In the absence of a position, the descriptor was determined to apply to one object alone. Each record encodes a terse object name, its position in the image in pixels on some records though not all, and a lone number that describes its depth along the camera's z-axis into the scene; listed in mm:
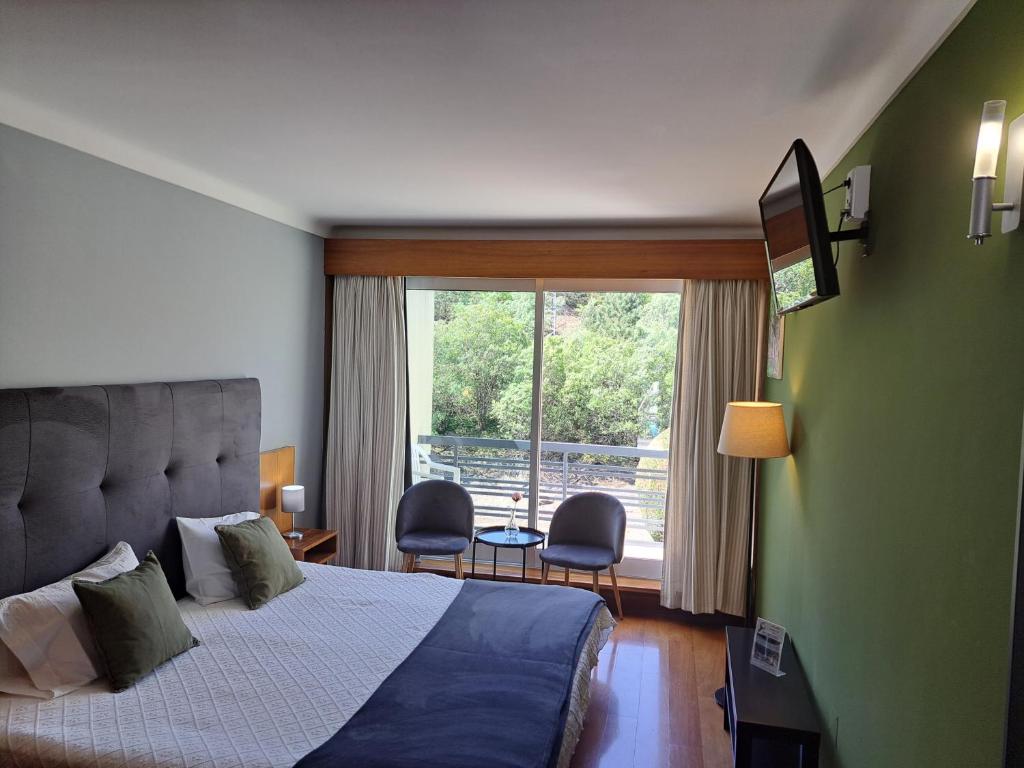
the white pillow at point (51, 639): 2365
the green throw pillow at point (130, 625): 2471
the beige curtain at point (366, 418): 5113
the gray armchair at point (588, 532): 4441
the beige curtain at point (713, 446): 4590
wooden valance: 4520
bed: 2180
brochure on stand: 2867
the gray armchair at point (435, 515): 4777
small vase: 4668
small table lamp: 4316
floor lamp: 3361
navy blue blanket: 2162
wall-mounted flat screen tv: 1998
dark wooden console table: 2441
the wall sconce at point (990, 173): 1229
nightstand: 4258
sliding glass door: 4957
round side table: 4500
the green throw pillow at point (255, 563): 3301
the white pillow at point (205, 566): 3271
